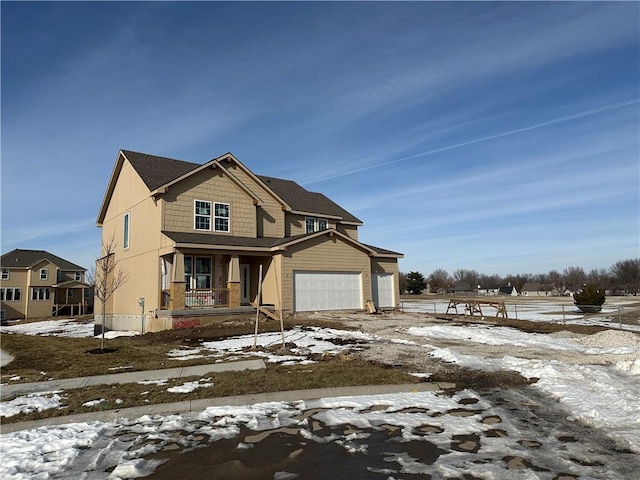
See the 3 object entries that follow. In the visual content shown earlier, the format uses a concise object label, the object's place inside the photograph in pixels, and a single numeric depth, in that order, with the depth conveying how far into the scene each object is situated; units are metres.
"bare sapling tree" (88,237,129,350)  23.56
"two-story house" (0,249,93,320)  47.47
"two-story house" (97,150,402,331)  19.95
